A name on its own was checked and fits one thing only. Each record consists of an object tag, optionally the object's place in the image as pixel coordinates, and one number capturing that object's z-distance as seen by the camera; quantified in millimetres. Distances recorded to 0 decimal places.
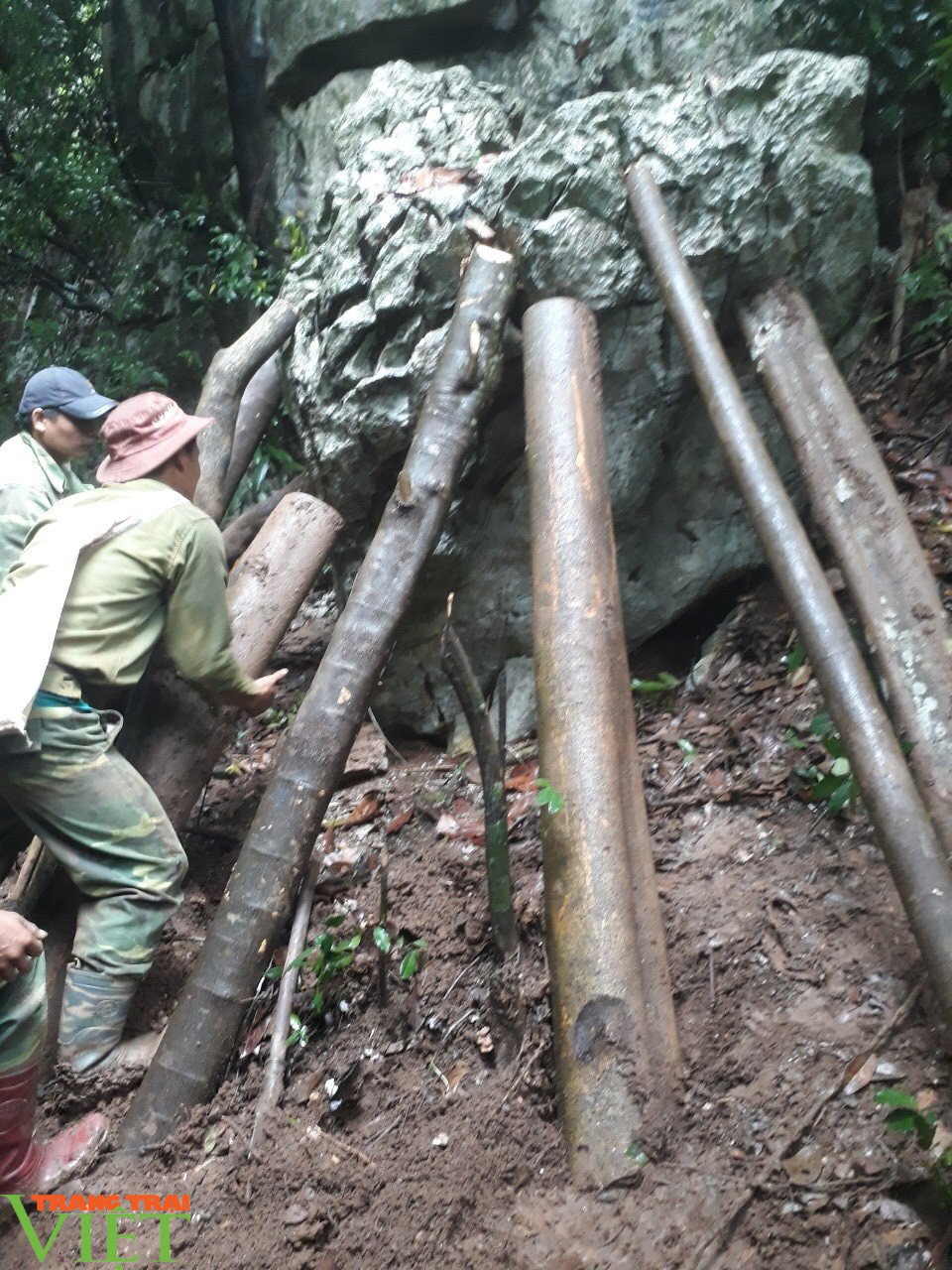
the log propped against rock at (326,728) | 3047
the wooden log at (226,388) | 5129
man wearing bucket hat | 3264
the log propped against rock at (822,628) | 2617
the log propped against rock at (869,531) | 3152
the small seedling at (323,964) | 3250
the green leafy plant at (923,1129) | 2117
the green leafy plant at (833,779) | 3234
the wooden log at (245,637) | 3855
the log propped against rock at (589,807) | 2516
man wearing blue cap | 4305
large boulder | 4109
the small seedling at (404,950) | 3113
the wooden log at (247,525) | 5410
